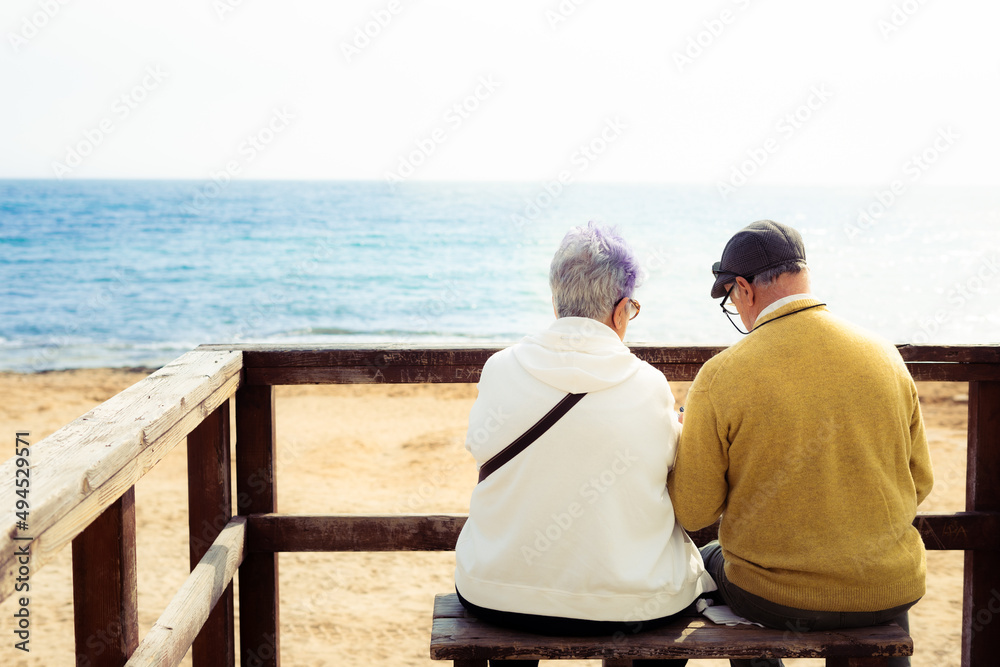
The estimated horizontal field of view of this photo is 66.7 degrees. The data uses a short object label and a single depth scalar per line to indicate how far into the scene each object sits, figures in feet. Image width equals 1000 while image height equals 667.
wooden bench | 5.36
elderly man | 5.33
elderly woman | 5.37
